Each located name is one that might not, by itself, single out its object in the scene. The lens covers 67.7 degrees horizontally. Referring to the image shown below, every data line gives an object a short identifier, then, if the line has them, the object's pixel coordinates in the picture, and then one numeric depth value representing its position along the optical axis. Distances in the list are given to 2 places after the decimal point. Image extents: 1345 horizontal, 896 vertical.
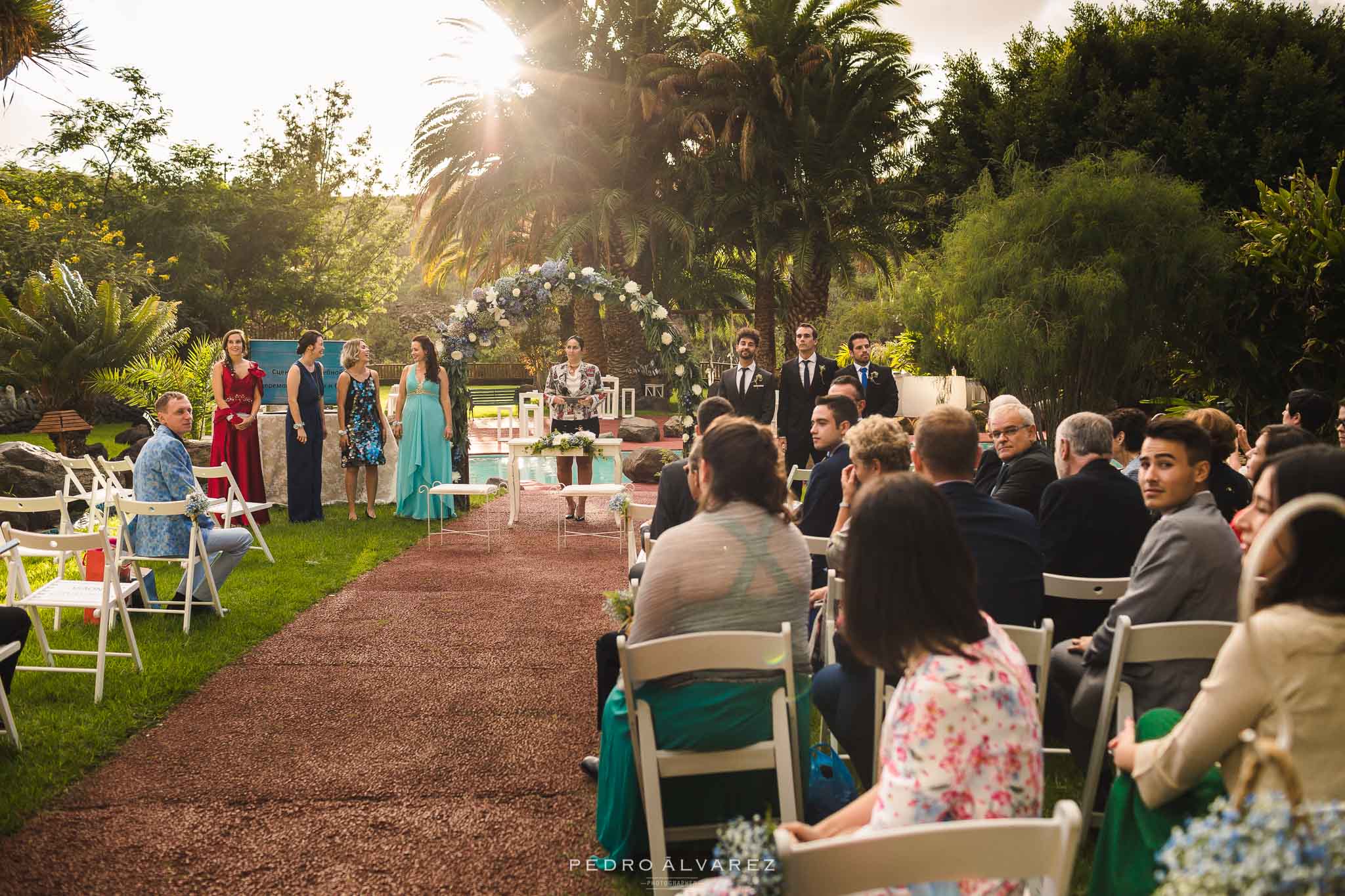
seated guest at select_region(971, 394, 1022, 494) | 6.05
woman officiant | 11.38
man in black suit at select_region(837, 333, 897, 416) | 10.29
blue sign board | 14.90
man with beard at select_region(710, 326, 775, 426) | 9.91
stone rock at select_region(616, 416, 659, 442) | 19.91
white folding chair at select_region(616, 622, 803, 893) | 2.86
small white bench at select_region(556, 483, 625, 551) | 9.90
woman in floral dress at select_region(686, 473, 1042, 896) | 1.94
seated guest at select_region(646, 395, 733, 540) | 5.11
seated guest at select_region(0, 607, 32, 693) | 4.46
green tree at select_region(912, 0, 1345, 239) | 17.67
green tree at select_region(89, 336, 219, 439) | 13.95
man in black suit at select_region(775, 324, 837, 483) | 9.74
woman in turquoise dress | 10.80
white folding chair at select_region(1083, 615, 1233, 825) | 2.99
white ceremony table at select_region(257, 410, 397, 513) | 11.49
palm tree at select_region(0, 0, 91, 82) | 13.61
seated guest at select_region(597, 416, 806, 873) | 3.08
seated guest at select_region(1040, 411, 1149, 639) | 4.24
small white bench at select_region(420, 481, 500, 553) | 9.80
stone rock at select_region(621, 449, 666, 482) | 14.38
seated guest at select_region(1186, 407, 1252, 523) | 5.17
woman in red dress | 10.01
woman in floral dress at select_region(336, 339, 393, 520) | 10.65
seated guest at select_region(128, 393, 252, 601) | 6.43
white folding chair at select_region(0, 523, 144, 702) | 5.05
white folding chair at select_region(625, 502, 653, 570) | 7.20
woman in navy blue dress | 10.37
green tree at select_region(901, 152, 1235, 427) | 13.94
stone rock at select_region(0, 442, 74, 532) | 10.34
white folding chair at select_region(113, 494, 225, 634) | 5.97
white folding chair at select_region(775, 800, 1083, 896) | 1.53
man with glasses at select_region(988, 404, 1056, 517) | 5.19
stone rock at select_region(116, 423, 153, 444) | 13.95
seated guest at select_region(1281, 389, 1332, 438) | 6.69
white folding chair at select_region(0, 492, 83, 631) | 5.99
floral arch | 12.27
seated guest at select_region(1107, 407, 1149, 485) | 5.43
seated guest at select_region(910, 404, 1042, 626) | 3.68
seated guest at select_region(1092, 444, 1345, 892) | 1.90
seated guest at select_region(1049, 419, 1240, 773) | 3.17
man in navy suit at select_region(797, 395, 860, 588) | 5.17
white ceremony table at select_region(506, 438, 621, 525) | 10.55
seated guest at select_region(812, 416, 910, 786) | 3.41
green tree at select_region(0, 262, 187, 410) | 15.73
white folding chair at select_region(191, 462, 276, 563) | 8.10
